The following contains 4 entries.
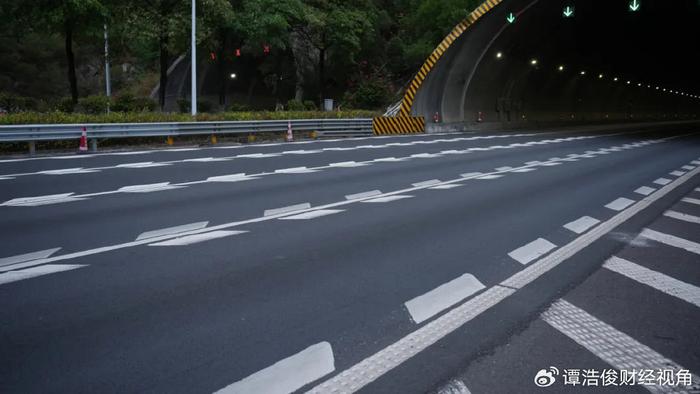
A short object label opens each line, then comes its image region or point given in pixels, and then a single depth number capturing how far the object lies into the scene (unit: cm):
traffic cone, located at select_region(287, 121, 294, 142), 2672
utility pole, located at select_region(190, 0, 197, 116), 2720
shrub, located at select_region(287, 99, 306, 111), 4164
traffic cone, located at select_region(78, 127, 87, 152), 1872
